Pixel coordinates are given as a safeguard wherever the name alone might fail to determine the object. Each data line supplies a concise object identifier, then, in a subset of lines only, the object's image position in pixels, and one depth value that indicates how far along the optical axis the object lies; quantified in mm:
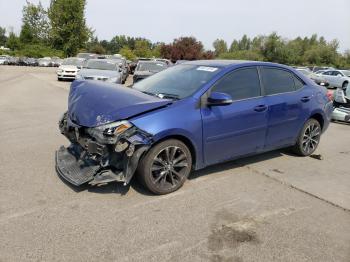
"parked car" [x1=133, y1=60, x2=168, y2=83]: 16203
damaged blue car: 4121
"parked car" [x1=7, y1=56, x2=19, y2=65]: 52550
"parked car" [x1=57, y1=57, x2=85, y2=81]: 21750
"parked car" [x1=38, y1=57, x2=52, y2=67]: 50459
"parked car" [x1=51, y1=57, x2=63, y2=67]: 50125
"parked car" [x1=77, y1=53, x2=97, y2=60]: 33003
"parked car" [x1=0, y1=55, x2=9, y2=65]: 50650
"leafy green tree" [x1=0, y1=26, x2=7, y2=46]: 109375
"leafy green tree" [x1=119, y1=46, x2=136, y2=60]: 62938
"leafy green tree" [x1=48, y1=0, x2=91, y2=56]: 55000
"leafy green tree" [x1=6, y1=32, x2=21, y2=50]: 70250
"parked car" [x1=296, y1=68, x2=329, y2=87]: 25328
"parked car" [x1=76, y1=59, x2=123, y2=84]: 15516
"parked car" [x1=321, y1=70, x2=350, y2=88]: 26109
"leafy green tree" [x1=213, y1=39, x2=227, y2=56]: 91450
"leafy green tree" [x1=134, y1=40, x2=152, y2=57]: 64625
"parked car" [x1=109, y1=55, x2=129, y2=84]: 17961
